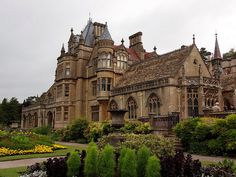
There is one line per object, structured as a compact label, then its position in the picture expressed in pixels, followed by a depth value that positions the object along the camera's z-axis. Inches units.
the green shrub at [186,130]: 770.8
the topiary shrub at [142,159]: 330.3
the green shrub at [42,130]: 1467.9
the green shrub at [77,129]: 1220.5
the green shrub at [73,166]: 345.3
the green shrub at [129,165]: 313.3
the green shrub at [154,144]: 434.0
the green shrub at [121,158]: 331.4
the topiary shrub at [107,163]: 325.1
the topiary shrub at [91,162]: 333.4
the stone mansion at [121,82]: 1139.3
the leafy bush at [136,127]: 933.8
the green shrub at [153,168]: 306.3
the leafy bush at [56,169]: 358.6
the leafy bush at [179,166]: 323.0
